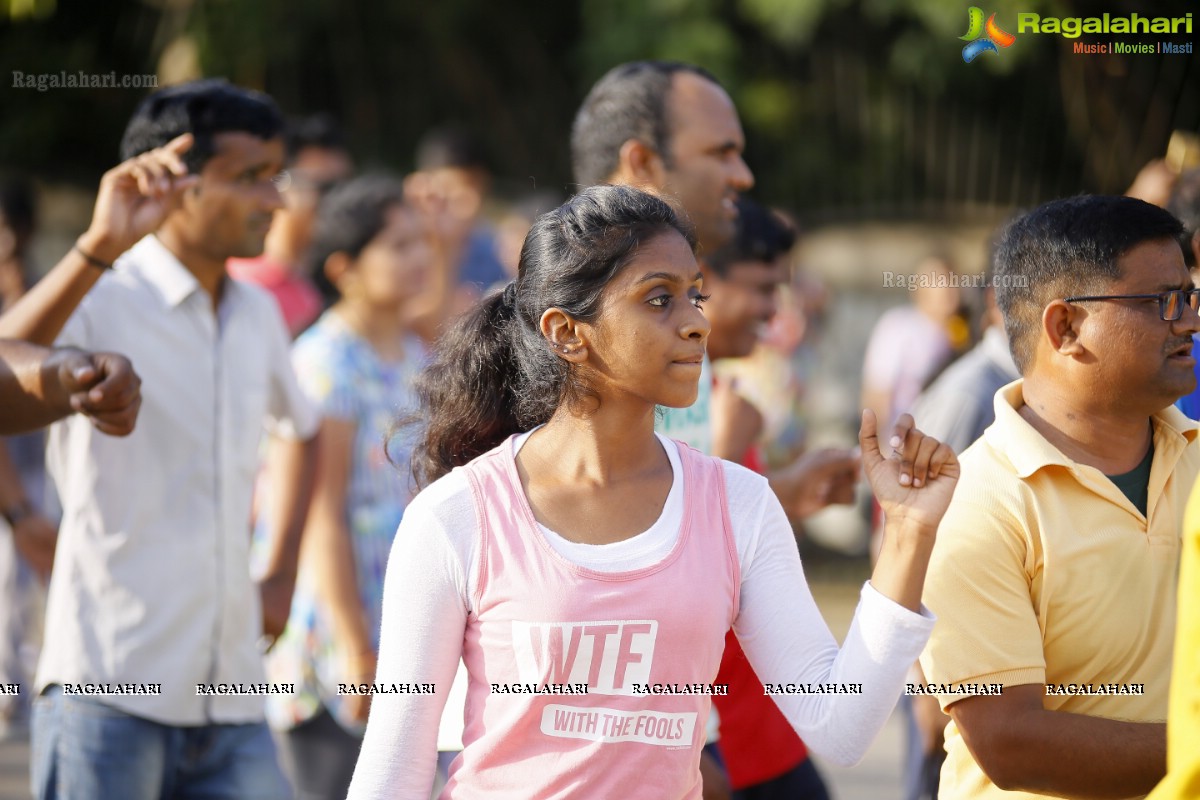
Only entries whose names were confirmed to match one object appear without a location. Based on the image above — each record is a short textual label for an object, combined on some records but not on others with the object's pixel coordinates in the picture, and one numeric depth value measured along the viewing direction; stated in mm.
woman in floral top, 9180
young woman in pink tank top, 4668
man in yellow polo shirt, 5176
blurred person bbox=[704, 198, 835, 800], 7562
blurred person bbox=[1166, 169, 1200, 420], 7539
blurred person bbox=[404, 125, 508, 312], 14469
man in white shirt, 6676
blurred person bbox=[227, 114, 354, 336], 13180
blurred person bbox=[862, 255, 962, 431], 17266
